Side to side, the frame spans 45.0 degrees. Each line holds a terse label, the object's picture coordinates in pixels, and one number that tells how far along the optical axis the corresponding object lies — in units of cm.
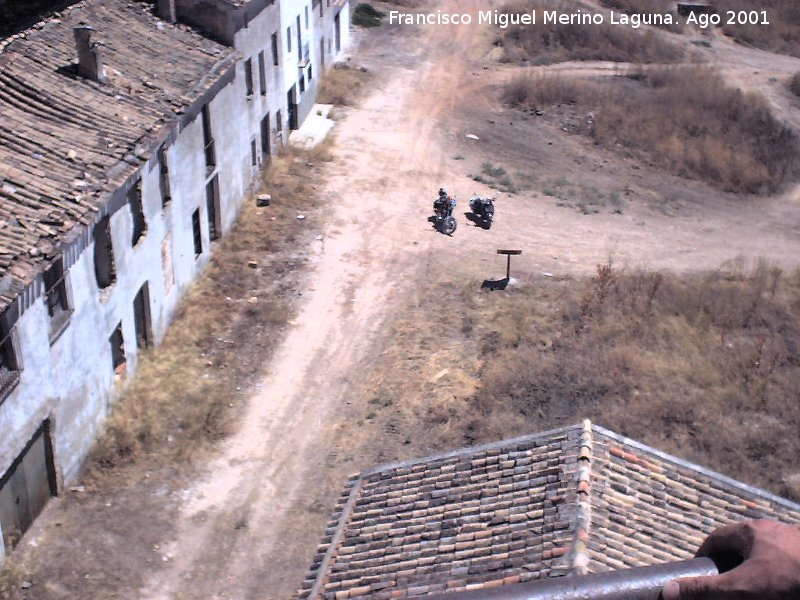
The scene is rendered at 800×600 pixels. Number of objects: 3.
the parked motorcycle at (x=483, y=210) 3056
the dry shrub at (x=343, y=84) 3994
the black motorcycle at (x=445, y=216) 2991
